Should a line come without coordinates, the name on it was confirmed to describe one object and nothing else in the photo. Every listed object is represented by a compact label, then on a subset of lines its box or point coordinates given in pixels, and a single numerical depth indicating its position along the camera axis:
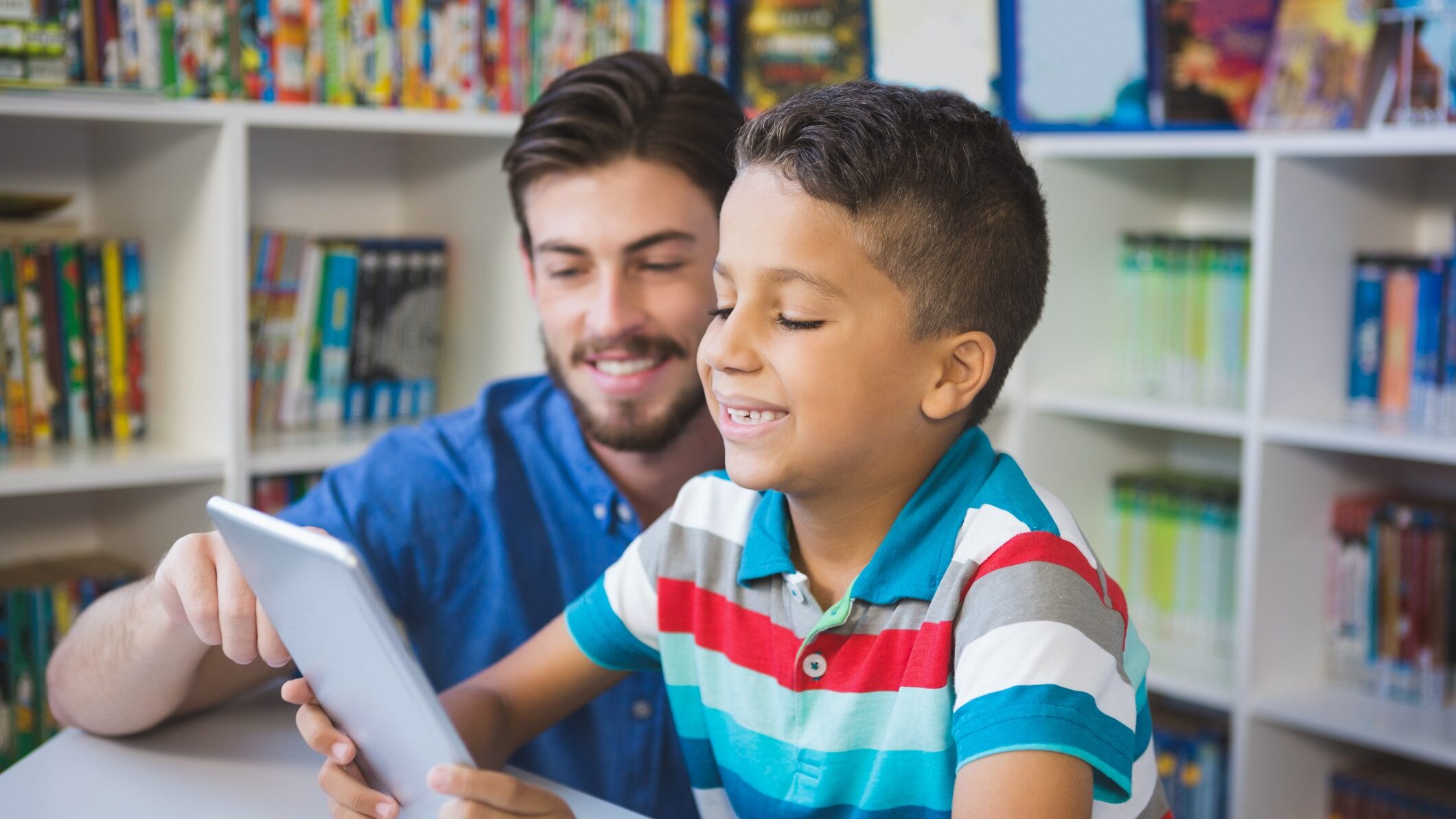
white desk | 1.02
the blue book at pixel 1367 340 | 2.12
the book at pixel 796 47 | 2.42
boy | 0.90
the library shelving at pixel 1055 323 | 1.87
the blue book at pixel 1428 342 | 2.05
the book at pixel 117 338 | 1.94
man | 1.38
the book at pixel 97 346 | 1.92
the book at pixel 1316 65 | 2.06
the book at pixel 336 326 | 2.12
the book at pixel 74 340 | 1.90
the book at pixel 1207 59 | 2.18
